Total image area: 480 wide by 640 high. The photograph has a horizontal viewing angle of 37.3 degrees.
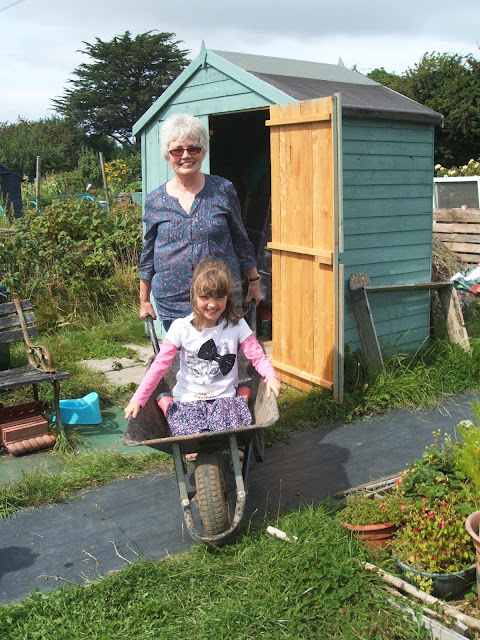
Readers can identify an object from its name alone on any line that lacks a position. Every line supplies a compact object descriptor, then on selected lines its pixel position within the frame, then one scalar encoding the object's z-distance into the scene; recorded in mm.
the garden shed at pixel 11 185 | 22452
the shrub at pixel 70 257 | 7969
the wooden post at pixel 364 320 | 5879
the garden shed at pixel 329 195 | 5484
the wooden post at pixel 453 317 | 6504
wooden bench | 4965
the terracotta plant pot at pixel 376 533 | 3385
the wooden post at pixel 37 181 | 11422
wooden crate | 10203
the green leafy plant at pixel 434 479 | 3381
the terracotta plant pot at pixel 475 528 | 2916
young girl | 3674
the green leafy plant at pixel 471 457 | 3224
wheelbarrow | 3355
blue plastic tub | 5406
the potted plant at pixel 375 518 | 3395
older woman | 4059
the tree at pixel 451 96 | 24406
